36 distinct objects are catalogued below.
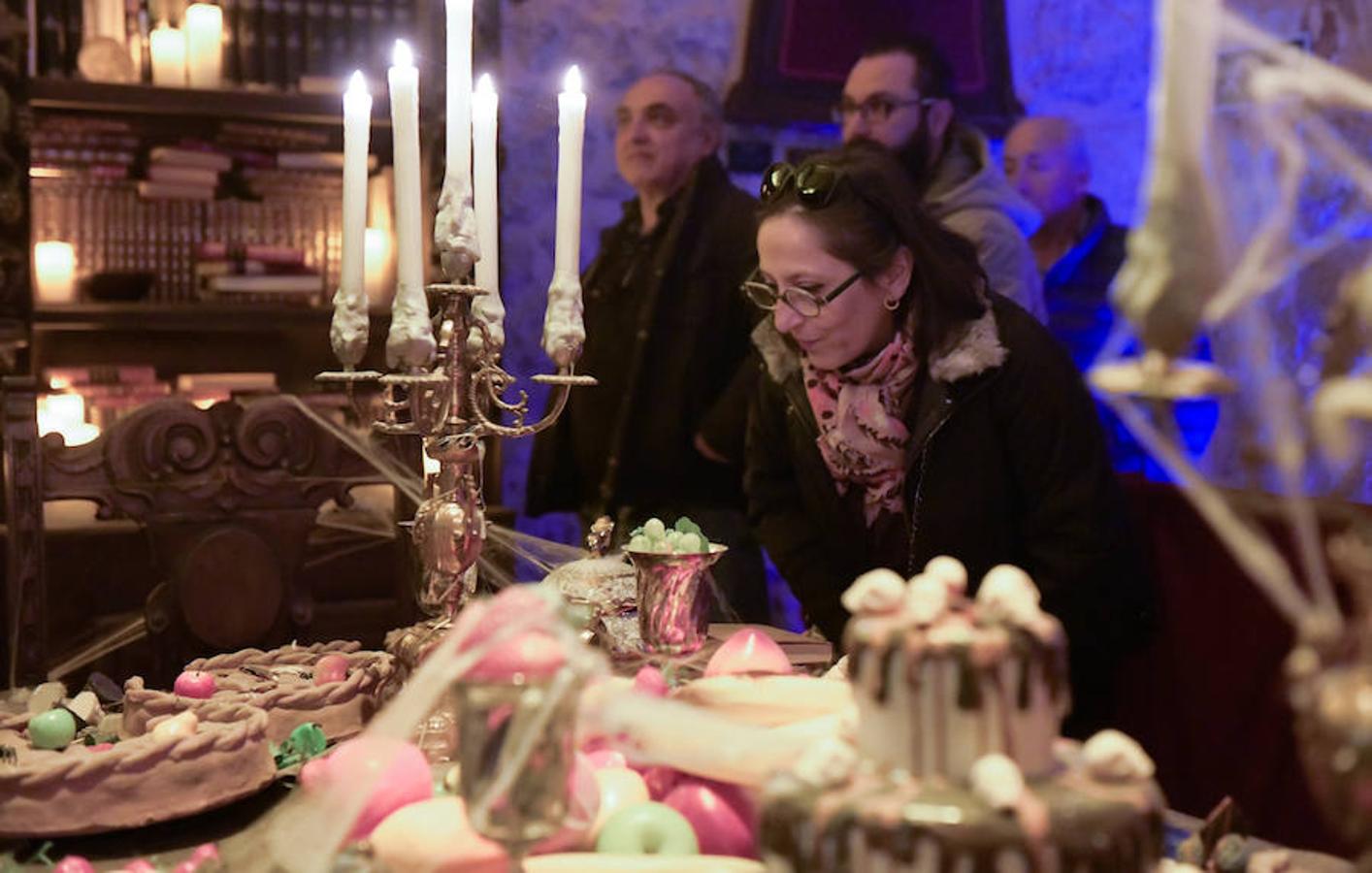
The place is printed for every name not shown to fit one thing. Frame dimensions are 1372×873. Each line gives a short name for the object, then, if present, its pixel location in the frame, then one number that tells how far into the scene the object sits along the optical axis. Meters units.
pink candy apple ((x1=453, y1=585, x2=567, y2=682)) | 0.68
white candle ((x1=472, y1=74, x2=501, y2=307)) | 1.25
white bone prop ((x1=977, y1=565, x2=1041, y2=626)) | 0.65
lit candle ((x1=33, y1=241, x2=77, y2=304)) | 3.46
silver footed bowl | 1.49
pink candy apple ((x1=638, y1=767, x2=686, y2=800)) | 0.90
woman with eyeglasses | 2.04
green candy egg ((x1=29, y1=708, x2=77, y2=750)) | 1.13
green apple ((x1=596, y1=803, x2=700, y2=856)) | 0.82
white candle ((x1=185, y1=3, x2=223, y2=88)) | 3.52
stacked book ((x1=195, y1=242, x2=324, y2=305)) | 3.64
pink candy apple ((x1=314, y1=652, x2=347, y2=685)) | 1.34
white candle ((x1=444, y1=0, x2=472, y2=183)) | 1.18
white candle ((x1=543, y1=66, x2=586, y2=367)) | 1.30
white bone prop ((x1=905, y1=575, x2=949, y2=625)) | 0.65
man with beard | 2.87
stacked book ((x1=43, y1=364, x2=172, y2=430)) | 3.51
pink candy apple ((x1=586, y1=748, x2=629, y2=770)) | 0.94
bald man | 3.53
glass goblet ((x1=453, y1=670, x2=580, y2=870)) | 0.67
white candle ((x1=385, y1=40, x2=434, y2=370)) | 1.18
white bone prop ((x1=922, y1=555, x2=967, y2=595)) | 0.68
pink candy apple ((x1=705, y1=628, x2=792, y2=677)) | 1.00
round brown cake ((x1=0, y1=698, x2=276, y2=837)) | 1.02
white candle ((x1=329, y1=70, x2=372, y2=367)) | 1.25
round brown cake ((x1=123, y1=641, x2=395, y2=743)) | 1.21
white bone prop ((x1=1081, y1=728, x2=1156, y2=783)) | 0.65
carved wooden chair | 2.10
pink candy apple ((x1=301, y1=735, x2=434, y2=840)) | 0.81
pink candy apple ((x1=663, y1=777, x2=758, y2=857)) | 0.85
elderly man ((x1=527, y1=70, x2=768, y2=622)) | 3.32
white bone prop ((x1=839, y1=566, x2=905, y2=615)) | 0.66
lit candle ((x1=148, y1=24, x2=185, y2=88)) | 3.52
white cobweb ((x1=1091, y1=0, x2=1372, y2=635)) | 0.57
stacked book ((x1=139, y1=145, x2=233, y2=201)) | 3.57
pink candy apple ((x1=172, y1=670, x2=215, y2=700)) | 1.25
